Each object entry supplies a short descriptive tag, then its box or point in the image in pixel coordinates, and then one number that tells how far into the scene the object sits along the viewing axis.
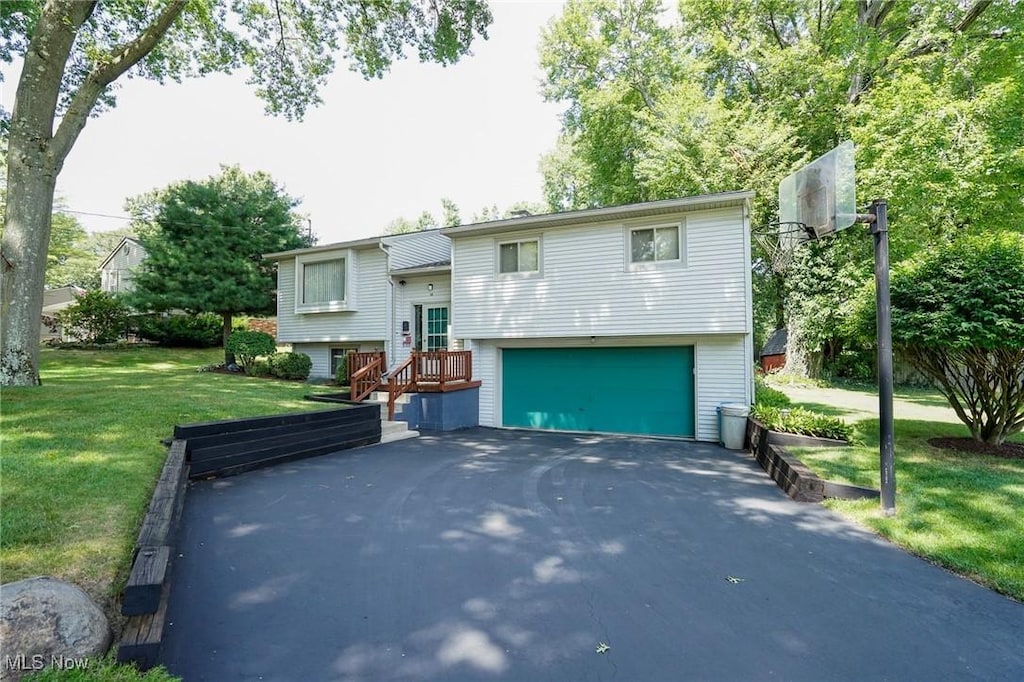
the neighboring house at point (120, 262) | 30.45
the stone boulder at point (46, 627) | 2.02
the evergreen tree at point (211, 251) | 16.03
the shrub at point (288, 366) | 13.83
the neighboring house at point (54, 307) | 20.11
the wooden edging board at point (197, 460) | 2.32
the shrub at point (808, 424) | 7.38
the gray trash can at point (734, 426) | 8.73
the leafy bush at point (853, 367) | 20.06
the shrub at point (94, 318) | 18.12
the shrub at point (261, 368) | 13.98
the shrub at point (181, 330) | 19.92
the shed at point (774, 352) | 25.69
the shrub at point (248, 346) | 14.25
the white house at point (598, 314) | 9.27
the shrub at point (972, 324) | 5.90
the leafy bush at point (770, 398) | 9.48
